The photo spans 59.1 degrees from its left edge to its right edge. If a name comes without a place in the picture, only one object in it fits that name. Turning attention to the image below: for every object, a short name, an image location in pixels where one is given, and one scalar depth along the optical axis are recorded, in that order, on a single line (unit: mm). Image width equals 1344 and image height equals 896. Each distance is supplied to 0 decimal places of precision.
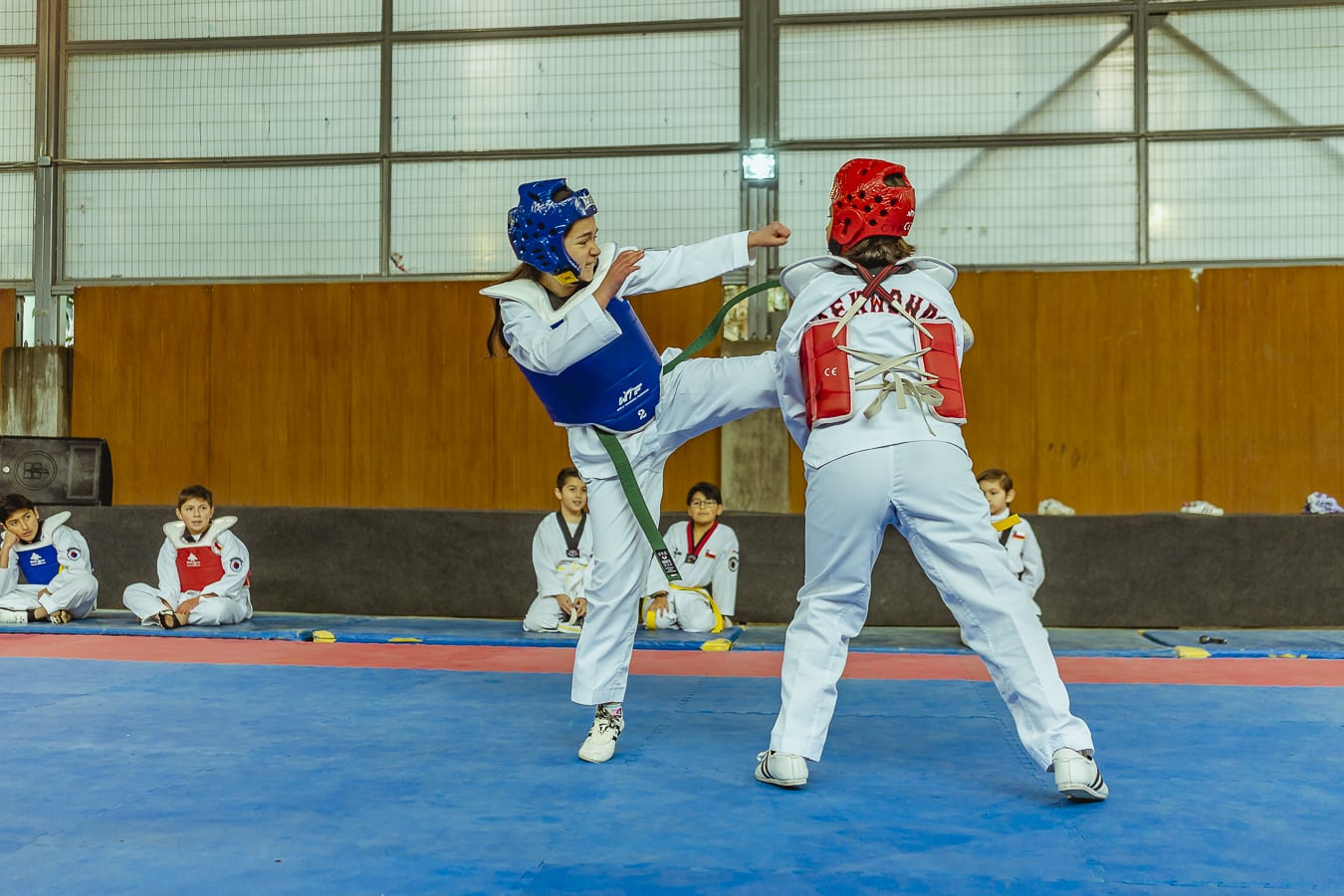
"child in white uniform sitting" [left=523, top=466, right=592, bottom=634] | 7469
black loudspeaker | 8875
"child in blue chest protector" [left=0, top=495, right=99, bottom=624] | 7867
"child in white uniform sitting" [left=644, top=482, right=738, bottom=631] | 7383
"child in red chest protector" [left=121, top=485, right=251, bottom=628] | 7723
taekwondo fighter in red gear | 3174
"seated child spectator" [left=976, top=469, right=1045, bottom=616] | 7246
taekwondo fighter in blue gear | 3682
